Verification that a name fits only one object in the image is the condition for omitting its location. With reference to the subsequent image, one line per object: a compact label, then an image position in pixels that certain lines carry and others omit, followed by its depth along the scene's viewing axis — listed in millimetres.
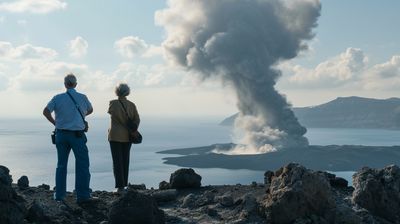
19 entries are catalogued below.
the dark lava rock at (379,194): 7895
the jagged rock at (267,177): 9328
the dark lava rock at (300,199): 6887
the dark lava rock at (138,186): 10905
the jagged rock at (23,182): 10121
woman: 9211
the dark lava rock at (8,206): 5918
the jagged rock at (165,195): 9070
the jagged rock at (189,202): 8414
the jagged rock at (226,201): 8047
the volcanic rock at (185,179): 10094
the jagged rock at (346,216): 7004
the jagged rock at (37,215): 6492
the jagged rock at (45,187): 10494
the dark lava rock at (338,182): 9906
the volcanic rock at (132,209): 6449
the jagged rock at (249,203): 7470
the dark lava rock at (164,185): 10355
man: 7668
